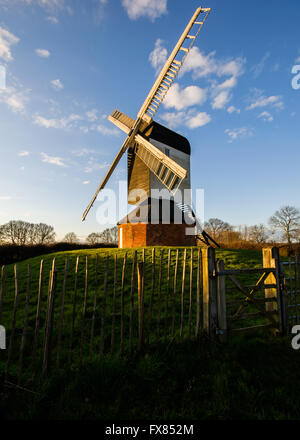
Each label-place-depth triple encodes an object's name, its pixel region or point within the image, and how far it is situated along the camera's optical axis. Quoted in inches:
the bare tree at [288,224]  1531.7
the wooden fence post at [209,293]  163.0
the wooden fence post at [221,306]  162.1
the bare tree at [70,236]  2028.8
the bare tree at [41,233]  1862.0
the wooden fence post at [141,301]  148.6
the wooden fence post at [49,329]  125.6
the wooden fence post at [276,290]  181.0
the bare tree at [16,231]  1742.1
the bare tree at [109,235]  2113.7
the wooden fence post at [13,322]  117.1
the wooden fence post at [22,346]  117.5
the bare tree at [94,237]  2062.6
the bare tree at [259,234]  1662.2
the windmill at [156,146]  593.9
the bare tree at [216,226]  1986.1
